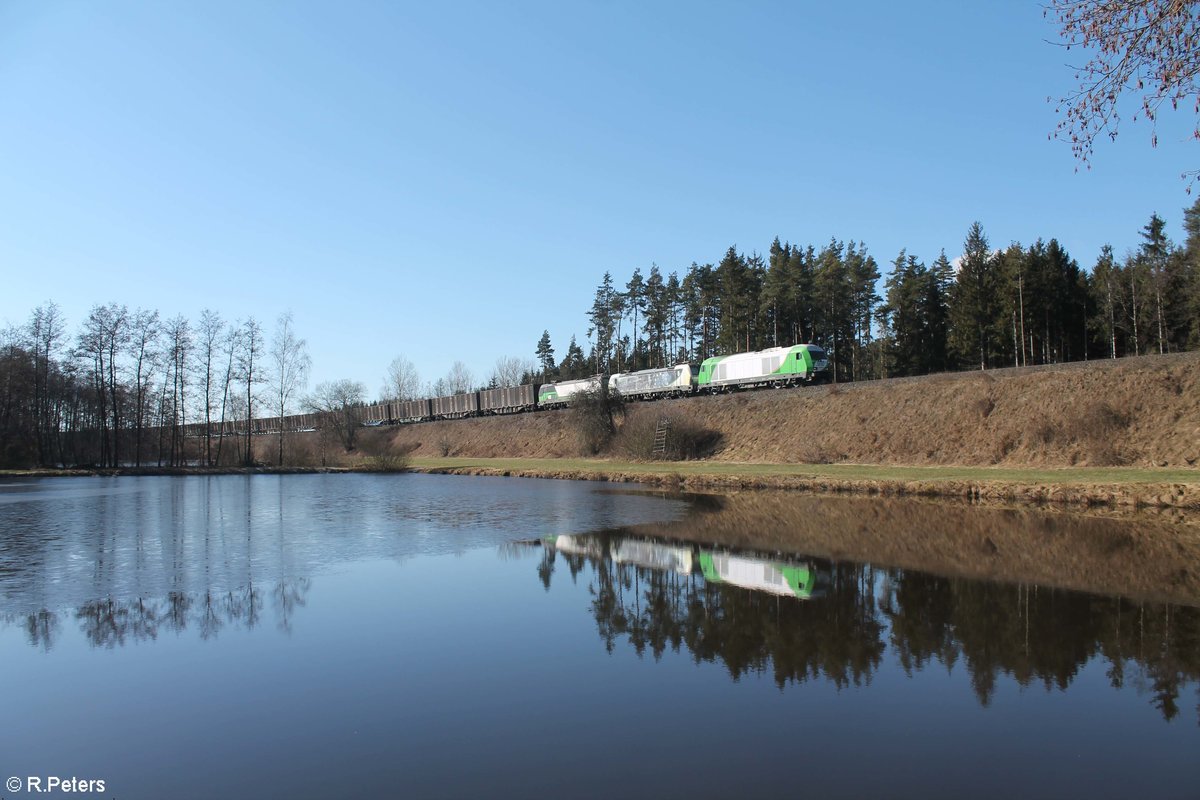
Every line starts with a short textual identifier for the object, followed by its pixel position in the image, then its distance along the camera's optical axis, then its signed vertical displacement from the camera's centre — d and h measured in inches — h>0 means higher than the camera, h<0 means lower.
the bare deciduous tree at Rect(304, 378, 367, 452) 3211.1 +119.8
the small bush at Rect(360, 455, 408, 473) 2331.4 -90.2
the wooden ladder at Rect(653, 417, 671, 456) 2058.3 -19.9
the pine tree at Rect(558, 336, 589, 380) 4086.9 +396.5
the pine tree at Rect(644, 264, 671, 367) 3447.3 +569.1
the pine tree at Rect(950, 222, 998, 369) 2362.2 +370.5
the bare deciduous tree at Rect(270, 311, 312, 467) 2513.5 +129.6
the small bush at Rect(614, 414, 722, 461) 2048.5 -27.6
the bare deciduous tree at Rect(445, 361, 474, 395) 5876.0 +408.2
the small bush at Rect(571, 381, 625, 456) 2393.0 +61.7
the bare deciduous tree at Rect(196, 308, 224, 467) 2381.5 +191.5
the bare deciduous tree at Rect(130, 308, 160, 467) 2340.1 +263.5
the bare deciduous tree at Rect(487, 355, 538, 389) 5413.4 +419.9
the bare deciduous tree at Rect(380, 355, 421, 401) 5698.8 +370.1
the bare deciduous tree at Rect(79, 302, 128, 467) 2257.6 +275.4
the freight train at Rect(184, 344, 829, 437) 2106.3 +156.7
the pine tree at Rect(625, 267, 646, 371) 3508.9 +659.6
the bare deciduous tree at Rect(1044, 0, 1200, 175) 261.1 +140.1
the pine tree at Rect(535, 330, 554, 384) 4542.3 +493.4
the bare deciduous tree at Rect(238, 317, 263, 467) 2454.5 +223.5
